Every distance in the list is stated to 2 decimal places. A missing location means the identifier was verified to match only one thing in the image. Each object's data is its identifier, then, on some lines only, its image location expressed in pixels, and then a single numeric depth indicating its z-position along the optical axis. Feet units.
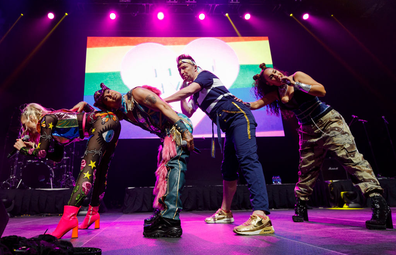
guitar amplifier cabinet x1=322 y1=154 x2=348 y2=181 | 14.47
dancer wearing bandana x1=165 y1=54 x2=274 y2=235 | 5.22
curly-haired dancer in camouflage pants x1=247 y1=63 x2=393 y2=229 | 5.79
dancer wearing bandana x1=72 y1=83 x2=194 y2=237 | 4.81
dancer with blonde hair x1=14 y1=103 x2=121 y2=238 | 4.82
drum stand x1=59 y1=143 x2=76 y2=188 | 15.58
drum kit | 15.65
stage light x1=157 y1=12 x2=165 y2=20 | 20.93
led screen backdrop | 17.16
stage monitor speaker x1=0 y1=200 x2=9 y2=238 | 2.42
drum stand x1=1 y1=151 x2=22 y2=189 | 15.23
